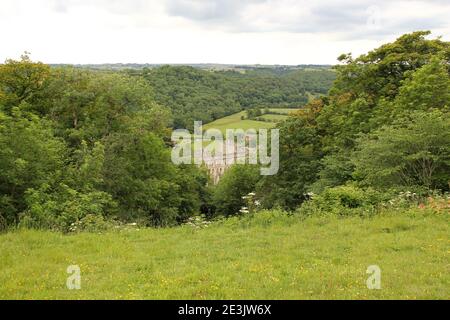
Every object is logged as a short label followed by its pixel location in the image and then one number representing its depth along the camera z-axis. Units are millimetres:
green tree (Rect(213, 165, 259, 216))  49188
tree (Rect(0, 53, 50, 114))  24688
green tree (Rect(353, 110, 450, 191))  16344
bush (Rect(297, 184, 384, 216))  13086
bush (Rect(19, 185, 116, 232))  12094
